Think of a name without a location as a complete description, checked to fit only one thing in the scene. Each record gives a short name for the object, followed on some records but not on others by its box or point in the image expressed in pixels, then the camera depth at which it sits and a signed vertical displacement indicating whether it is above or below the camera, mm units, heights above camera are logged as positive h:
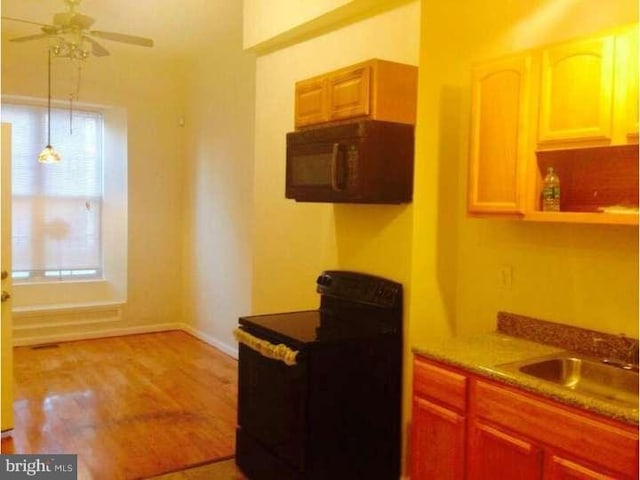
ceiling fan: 3621 +1112
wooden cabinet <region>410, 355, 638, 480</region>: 1784 -751
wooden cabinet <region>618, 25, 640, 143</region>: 1956 +464
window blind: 5676 +102
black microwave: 2697 +242
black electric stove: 2641 -841
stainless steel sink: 2156 -602
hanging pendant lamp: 4711 +403
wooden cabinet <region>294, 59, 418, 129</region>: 2721 +577
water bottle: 2291 +91
